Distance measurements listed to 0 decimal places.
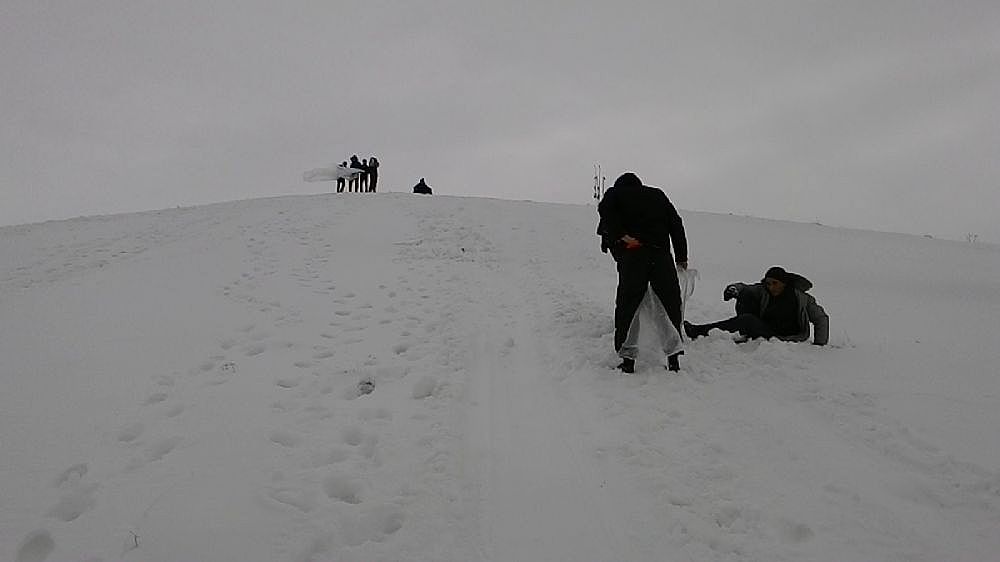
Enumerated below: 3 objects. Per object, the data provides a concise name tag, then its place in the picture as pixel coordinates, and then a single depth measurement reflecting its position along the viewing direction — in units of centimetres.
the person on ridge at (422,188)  2097
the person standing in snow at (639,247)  506
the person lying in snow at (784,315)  569
